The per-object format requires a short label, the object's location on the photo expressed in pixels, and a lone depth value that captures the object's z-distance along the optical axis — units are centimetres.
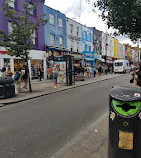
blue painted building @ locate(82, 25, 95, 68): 2775
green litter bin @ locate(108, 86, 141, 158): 218
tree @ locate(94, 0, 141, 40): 592
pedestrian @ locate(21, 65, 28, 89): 1132
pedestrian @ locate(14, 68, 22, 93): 1039
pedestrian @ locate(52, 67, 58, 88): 1226
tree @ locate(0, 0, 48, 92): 956
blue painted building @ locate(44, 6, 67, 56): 2117
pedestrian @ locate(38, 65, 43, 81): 1856
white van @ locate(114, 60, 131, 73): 3065
